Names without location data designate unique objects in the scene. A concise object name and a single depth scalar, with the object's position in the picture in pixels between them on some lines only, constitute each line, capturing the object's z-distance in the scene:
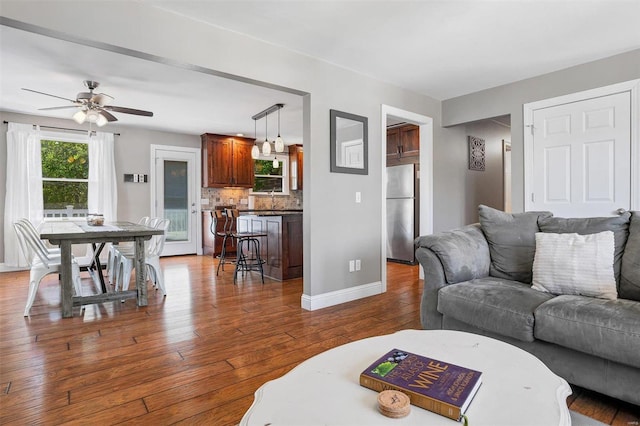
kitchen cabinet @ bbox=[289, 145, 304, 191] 7.77
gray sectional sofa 1.52
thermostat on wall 6.05
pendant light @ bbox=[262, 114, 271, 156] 5.03
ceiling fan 3.68
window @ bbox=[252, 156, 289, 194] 7.58
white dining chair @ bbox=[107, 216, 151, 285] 4.21
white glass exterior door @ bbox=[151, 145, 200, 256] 6.41
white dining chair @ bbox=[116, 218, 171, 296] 3.71
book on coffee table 0.88
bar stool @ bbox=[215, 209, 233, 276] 4.83
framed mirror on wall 3.43
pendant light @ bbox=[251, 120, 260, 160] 5.22
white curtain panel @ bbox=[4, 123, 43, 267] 5.01
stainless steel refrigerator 5.50
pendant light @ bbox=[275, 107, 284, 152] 4.71
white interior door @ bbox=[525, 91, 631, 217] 3.20
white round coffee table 0.85
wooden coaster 0.85
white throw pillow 1.89
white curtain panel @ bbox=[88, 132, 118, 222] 5.67
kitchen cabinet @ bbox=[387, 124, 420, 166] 5.48
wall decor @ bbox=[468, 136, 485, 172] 5.02
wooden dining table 3.05
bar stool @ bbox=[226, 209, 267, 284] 4.51
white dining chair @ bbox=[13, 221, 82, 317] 3.11
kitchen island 4.50
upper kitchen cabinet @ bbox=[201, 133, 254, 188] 6.67
